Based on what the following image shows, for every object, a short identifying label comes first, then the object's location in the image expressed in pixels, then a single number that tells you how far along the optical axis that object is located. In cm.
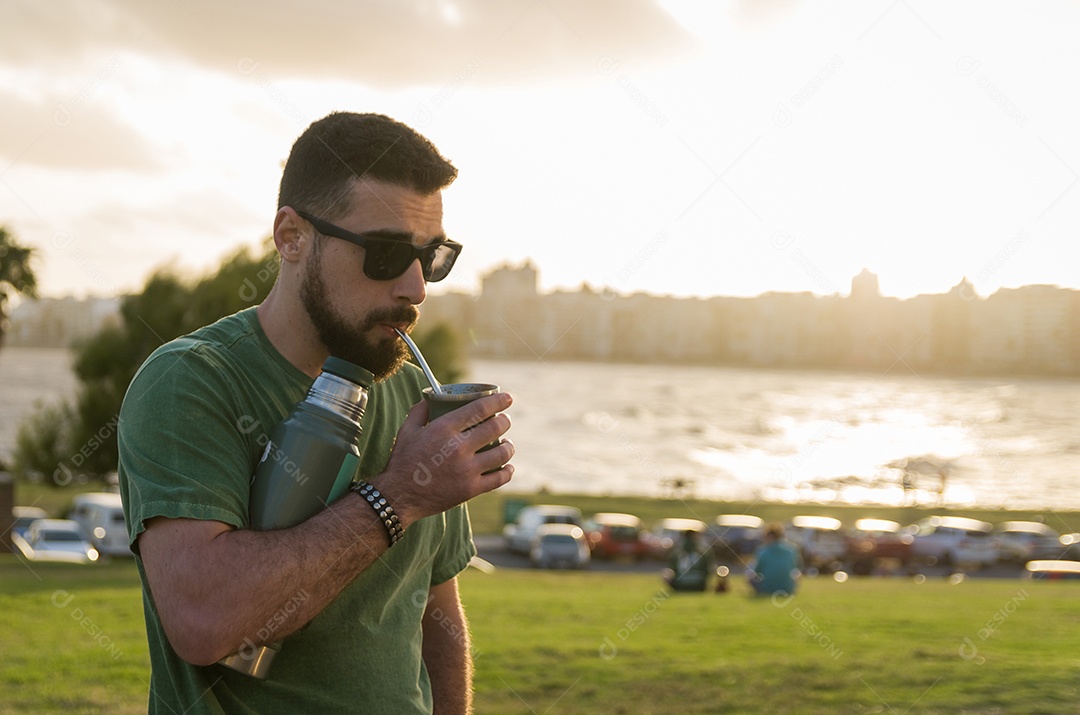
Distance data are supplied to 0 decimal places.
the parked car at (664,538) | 3425
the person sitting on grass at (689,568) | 1972
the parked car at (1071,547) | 3491
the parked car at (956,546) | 3434
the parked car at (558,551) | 2988
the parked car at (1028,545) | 3478
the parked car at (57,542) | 2592
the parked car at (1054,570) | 2805
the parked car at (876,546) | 3194
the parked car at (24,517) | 3088
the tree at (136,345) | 3167
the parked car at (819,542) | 3241
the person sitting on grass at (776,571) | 1503
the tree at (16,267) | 3653
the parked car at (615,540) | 3425
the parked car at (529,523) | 3356
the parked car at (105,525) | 2938
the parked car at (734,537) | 3556
